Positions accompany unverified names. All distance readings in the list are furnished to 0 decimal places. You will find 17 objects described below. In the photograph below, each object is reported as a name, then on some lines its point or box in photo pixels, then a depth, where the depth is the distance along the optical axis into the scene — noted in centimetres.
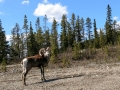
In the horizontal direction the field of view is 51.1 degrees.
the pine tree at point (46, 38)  4564
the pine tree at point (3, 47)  3185
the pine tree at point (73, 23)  4777
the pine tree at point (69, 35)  4475
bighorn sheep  805
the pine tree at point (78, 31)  4904
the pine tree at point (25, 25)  4898
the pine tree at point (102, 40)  3254
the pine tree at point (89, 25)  5504
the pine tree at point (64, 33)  4460
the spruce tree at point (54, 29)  4614
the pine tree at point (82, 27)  5233
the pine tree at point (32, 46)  3625
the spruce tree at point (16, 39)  4600
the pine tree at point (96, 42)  3356
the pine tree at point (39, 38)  4377
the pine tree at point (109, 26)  4508
